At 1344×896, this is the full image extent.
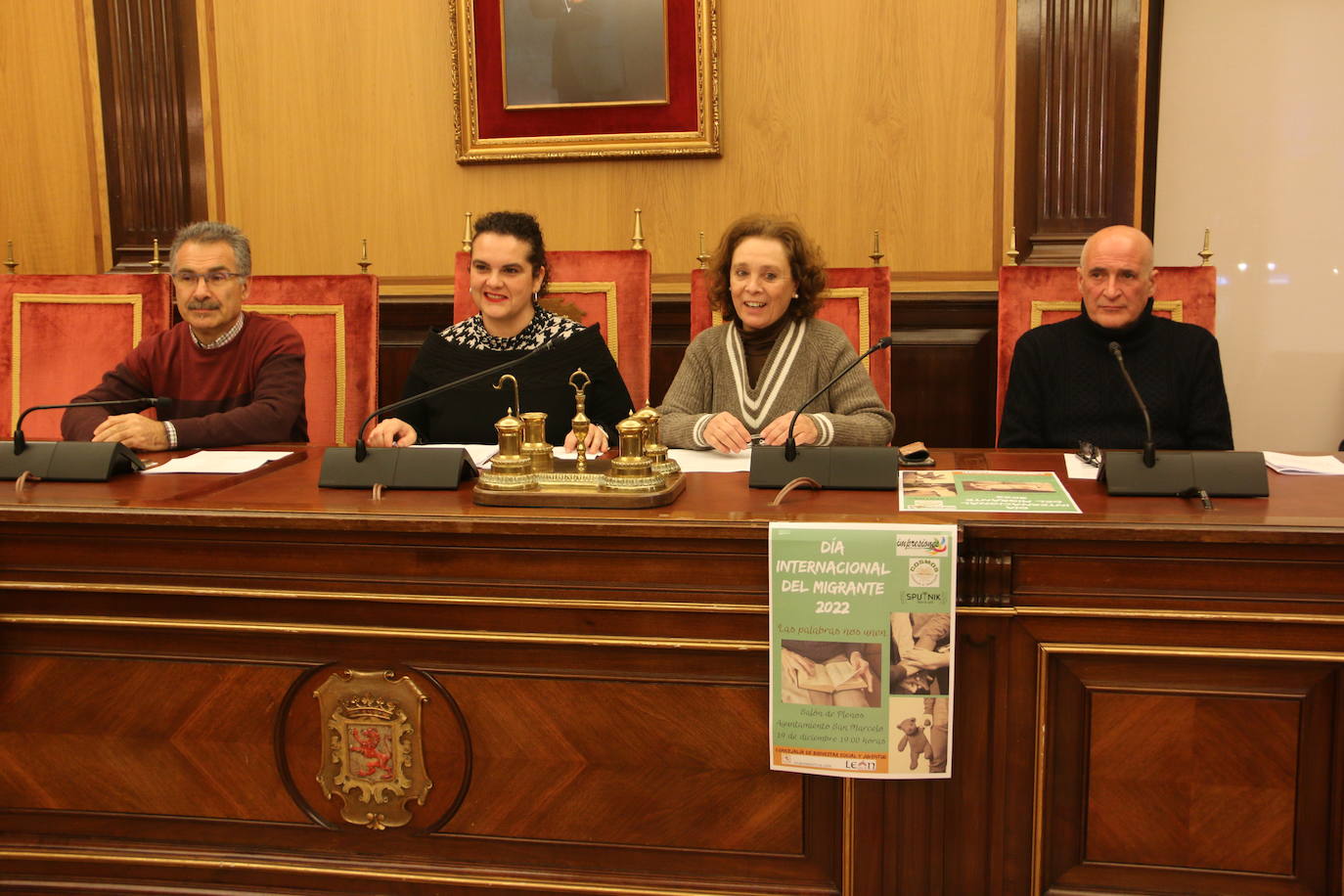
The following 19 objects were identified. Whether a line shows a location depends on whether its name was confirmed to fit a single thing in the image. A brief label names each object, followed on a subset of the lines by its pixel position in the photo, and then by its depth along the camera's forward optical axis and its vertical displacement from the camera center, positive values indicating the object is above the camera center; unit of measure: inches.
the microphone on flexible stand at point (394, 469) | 67.3 -9.2
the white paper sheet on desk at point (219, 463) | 76.2 -10.1
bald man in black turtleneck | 94.3 -5.6
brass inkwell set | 61.1 -9.2
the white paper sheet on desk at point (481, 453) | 78.7 -10.0
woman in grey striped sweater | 94.9 -2.7
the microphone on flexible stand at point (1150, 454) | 62.8 -8.3
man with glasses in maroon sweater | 98.1 -3.1
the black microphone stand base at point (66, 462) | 70.9 -8.9
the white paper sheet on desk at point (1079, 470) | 69.4 -10.4
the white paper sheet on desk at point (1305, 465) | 70.0 -10.3
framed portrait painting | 140.1 +31.1
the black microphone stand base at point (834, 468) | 65.9 -9.4
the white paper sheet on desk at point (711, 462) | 75.0 -10.5
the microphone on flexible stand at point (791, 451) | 67.3 -8.4
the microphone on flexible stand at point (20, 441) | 72.2 -7.7
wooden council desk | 55.2 -20.7
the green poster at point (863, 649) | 55.7 -17.4
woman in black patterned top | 97.1 -3.3
